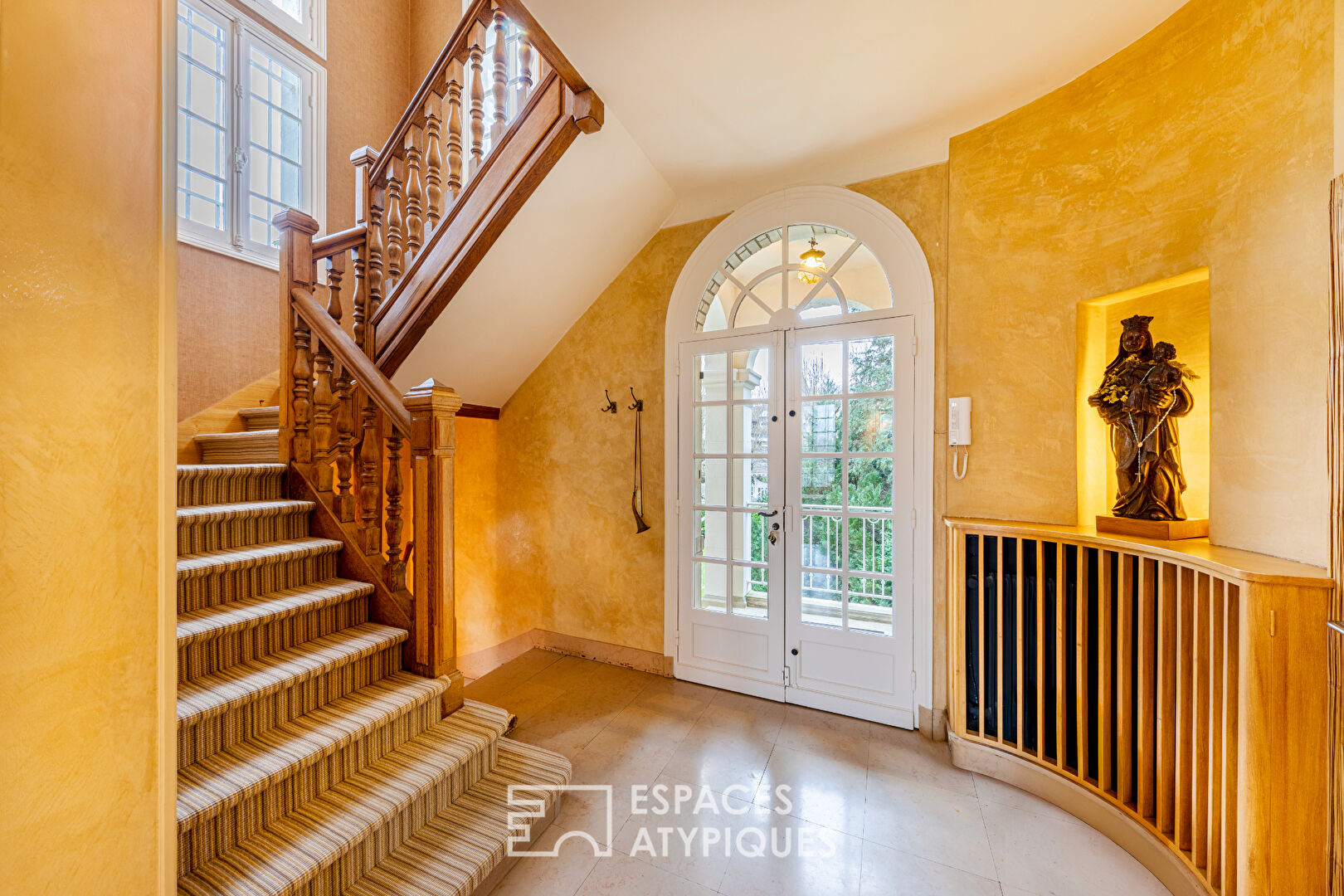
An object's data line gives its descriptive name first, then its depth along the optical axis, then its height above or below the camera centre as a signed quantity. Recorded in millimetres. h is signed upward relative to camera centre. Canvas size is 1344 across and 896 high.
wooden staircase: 1482 -507
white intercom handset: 2400 +127
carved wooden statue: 1816 +124
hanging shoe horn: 3262 -114
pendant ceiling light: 2807 +1020
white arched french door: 2598 -45
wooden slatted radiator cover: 1354 -818
